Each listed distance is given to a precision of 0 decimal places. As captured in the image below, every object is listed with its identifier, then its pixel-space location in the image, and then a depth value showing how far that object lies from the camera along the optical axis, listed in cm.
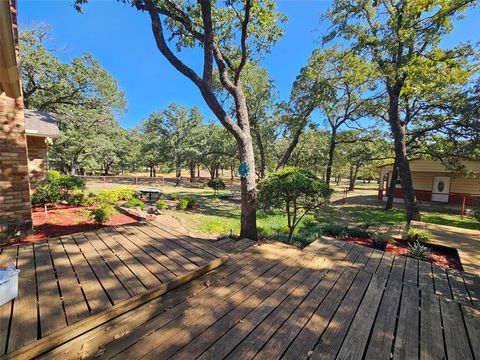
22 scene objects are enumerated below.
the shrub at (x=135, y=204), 850
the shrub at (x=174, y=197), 1225
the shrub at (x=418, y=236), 514
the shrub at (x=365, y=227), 665
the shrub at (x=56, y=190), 751
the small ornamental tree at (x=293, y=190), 468
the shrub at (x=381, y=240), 504
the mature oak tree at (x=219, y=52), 439
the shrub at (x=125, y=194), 960
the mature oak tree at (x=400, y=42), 621
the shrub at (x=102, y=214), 546
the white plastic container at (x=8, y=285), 172
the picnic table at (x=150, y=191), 1195
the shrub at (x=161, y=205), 964
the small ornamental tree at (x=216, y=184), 1759
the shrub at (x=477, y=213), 504
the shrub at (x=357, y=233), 568
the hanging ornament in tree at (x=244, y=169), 461
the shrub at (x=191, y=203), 1099
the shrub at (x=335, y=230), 582
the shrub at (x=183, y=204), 1032
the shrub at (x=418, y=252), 438
